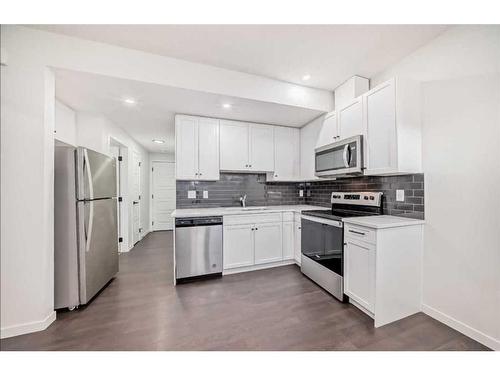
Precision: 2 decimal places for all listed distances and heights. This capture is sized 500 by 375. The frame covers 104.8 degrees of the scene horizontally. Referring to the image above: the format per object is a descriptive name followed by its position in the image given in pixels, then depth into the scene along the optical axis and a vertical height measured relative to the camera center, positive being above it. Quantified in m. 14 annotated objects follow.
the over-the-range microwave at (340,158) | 2.03 +0.34
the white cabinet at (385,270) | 1.54 -0.71
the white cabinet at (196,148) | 2.66 +0.55
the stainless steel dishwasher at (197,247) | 2.29 -0.74
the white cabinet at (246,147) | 2.89 +0.63
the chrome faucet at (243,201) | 3.15 -0.23
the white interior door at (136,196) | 3.94 -0.19
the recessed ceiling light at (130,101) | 2.20 +1.01
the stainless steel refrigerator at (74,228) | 1.71 -0.37
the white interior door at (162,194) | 5.46 -0.20
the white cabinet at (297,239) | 2.71 -0.76
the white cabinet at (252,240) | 2.52 -0.73
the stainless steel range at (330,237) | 1.92 -0.56
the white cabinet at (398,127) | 1.70 +0.54
